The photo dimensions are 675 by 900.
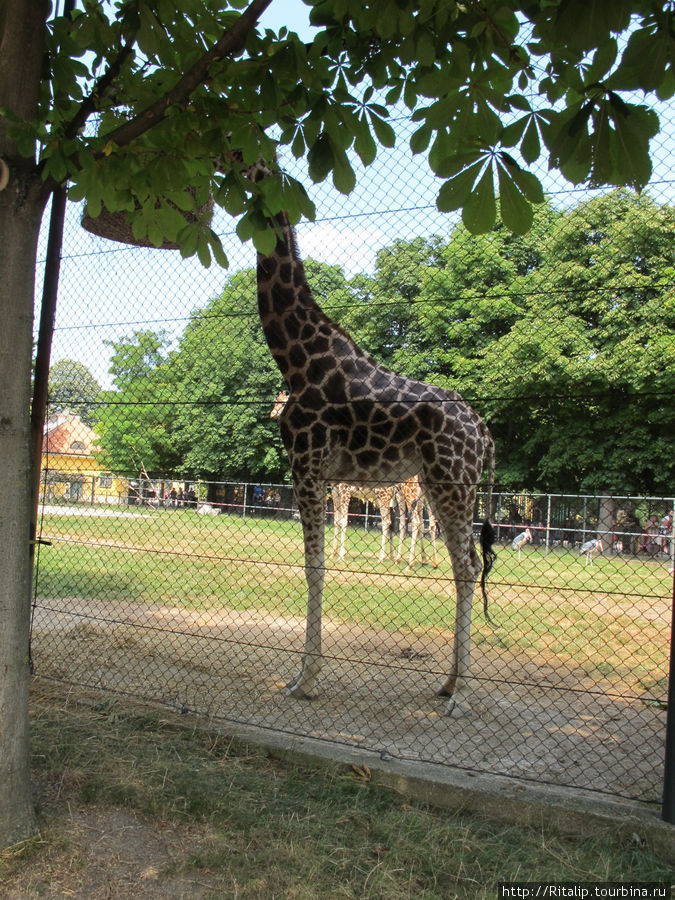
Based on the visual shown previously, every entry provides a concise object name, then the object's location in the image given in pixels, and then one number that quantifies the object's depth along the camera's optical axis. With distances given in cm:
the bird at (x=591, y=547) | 1148
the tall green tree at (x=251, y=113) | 181
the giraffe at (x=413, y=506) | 1085
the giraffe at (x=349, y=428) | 446
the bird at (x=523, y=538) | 1233
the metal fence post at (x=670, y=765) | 276
